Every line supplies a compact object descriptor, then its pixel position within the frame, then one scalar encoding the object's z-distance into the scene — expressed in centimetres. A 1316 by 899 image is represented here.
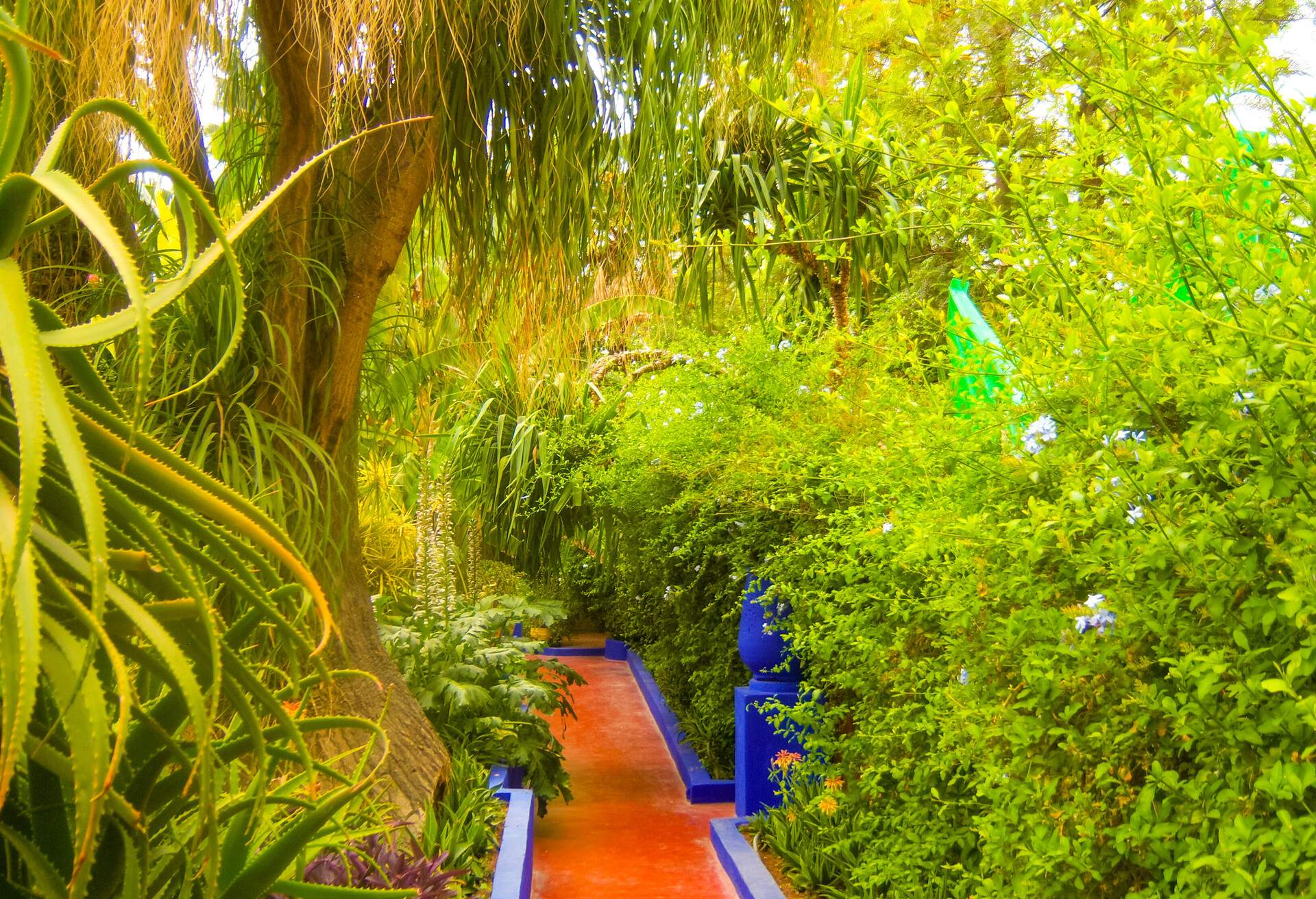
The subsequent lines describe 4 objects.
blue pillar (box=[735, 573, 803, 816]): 499
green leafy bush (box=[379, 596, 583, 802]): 527
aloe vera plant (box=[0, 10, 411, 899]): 87
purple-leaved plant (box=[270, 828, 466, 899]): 260
